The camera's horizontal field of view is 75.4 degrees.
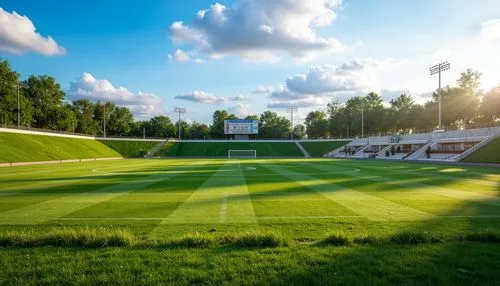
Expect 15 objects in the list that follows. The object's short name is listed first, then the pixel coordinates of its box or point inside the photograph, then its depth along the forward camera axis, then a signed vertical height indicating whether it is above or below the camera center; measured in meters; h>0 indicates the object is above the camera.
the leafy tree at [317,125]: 135.50 +7.85
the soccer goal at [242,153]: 91.82 -2.99
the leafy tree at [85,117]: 120.31 +9.43
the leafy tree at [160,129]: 145.75 +5.85
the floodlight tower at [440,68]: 60.12 +14.67
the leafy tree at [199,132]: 151.50 +4.84
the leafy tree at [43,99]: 97.31 +12.82
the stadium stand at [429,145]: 50.16 -0.12
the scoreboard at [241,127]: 105.94 +5.16
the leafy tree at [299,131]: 158.00 +6.10
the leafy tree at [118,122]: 134.12 +8.09
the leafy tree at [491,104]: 73.06 +9.45
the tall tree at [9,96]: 78.12 +10.84
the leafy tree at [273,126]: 144.25 +7.70
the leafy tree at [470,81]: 85.62 +17.04
